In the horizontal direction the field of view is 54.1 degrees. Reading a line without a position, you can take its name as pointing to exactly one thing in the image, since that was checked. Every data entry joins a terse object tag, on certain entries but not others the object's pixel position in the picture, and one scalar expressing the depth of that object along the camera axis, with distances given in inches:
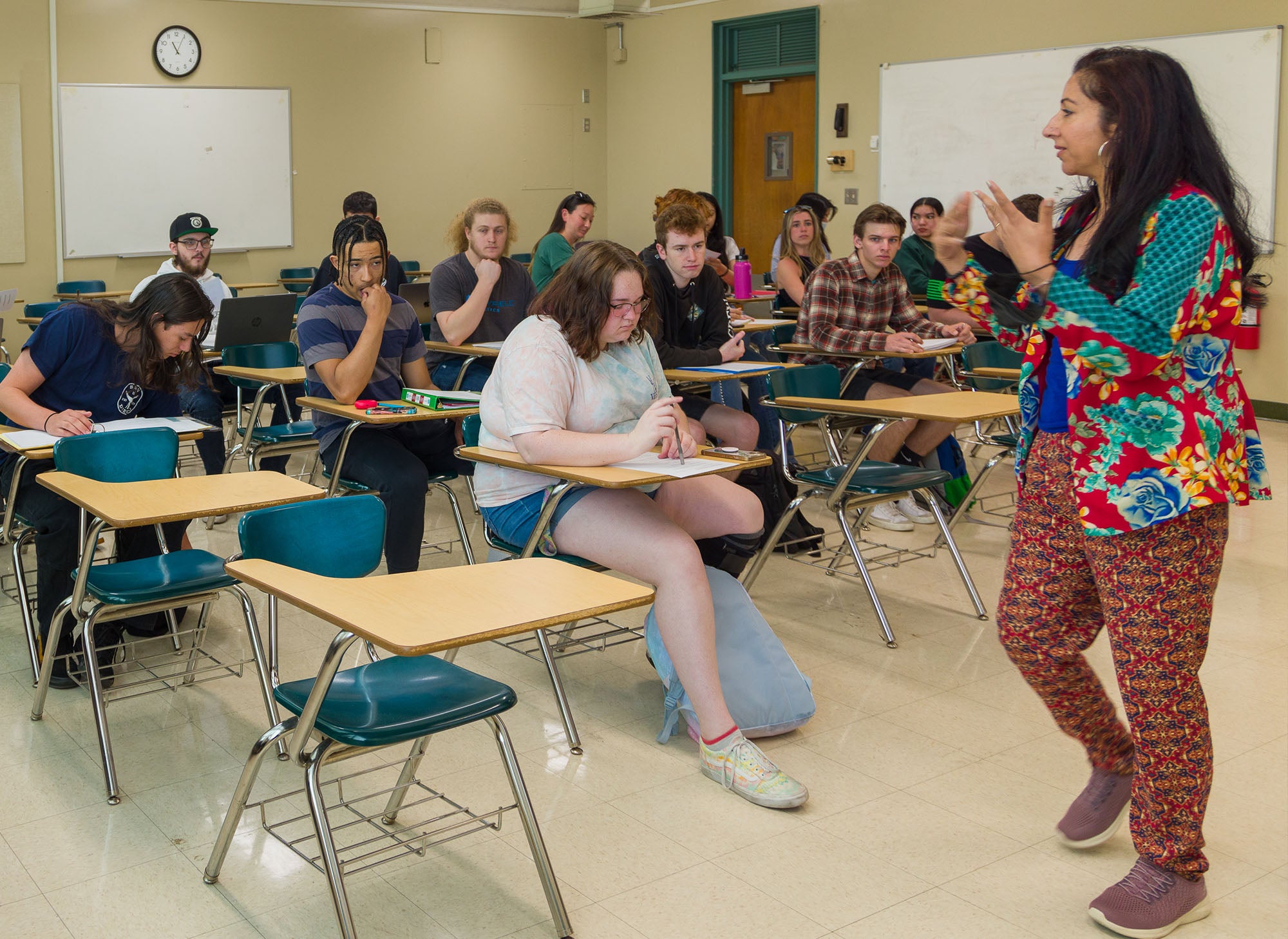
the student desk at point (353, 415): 150.8
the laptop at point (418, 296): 267.7
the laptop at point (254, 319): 221.1
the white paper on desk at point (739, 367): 187.1
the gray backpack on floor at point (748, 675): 121.0
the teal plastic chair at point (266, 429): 191.9
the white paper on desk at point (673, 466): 116.4
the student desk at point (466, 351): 202.4
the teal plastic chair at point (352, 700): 81.5
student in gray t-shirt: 209.0
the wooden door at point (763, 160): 407.2
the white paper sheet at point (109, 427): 129.6
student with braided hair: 155.6
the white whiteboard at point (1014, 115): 296.8
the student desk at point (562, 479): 114.0
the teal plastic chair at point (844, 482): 158.7
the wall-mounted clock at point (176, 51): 367.6
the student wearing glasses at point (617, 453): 113.7
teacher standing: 78.9
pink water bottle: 304.7
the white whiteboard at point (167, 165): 359.6
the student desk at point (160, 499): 106.5
